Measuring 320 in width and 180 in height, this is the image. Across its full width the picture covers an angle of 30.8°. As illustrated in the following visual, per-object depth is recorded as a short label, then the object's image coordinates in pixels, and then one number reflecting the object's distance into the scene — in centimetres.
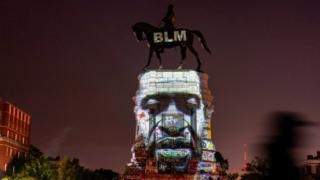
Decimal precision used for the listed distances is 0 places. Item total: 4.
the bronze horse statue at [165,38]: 10181
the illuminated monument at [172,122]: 9838
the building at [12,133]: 10725
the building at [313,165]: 11291
